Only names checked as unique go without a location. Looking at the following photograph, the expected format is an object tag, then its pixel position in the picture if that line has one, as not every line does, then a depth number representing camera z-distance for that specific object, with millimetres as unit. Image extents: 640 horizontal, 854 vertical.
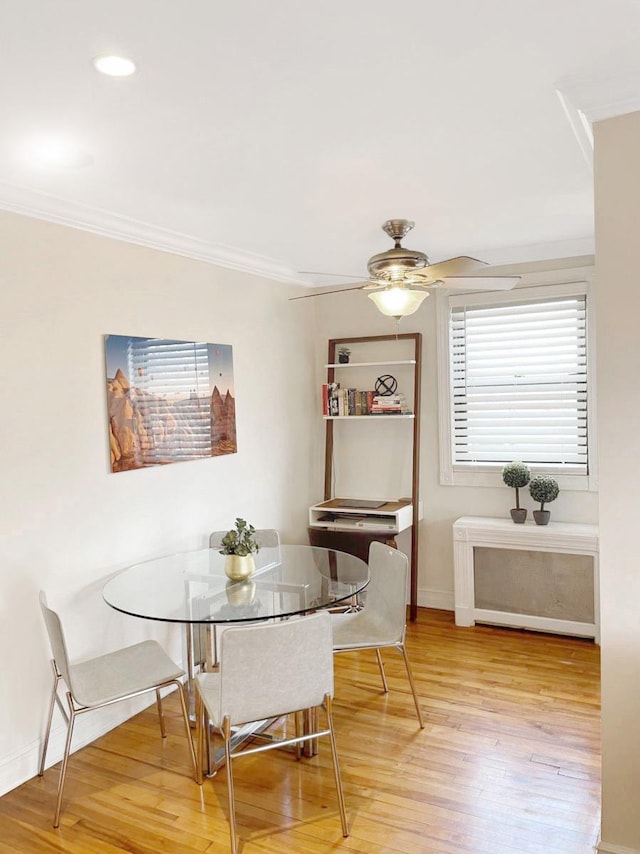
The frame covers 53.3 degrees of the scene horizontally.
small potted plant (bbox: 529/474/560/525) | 4168
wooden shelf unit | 4609
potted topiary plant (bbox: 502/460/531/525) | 4270
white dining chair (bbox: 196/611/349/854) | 2219
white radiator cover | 4078
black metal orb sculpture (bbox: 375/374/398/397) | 4832
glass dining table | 2600
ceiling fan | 2918
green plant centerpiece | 2922
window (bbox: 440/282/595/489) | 4266
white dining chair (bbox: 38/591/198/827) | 2490
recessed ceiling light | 1701
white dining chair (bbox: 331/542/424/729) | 2982
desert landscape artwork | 3237
